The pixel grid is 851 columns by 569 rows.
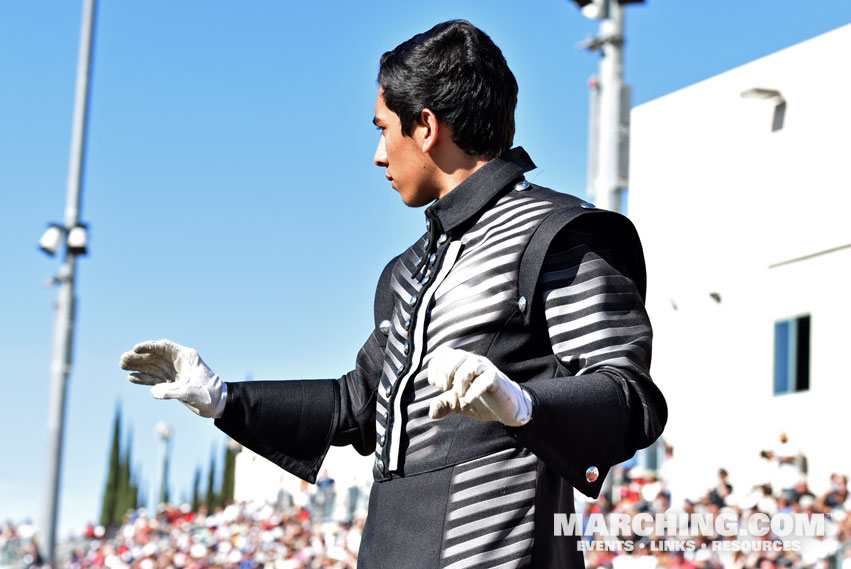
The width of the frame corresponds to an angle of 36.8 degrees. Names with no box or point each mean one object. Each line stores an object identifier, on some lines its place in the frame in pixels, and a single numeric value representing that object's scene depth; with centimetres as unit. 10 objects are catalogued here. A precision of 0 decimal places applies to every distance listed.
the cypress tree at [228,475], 5978
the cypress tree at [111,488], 6381
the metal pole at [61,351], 1502
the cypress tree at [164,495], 6106
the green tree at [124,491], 6350
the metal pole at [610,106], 959
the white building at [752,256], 1812
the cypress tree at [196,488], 6306
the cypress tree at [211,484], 6197
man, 227
